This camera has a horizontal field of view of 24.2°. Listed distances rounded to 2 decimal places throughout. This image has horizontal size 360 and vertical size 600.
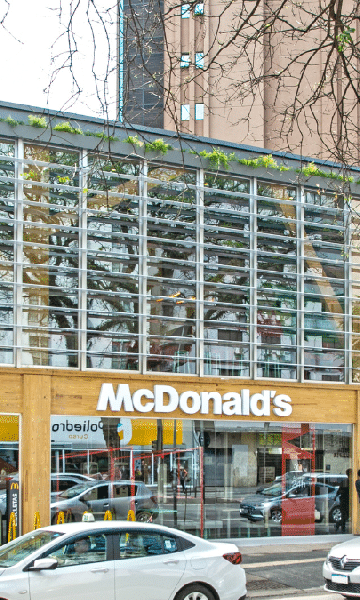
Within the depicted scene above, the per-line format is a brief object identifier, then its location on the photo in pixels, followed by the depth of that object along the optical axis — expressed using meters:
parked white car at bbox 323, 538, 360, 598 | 11.95
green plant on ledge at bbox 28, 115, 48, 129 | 16.62
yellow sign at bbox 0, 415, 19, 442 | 16.17
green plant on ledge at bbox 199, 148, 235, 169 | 19.05
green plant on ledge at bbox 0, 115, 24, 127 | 16.58
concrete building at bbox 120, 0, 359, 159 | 40.72
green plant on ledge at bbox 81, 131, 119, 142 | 17.41
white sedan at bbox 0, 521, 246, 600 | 9.35
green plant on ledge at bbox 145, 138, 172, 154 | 17.78
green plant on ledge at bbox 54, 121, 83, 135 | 17.11
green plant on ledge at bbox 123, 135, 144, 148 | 17.78
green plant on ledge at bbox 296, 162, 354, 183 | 19.16
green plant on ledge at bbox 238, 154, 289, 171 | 19.41
